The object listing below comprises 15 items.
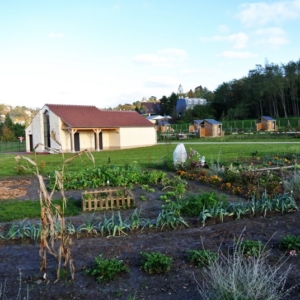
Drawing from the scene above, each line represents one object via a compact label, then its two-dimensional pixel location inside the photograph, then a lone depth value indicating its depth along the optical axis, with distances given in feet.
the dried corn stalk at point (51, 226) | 11.85
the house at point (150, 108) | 336.70
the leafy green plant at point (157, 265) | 13.53
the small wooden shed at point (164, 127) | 194.88
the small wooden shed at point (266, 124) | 174.33
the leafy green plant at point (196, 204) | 22.77
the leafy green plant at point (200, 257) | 14.11
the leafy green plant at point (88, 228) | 18.95
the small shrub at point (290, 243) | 15.51
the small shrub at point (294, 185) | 26.99
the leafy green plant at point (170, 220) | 20.05
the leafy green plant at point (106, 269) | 13.01
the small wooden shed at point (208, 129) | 159.84
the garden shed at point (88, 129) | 100.35
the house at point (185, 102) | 294.25
